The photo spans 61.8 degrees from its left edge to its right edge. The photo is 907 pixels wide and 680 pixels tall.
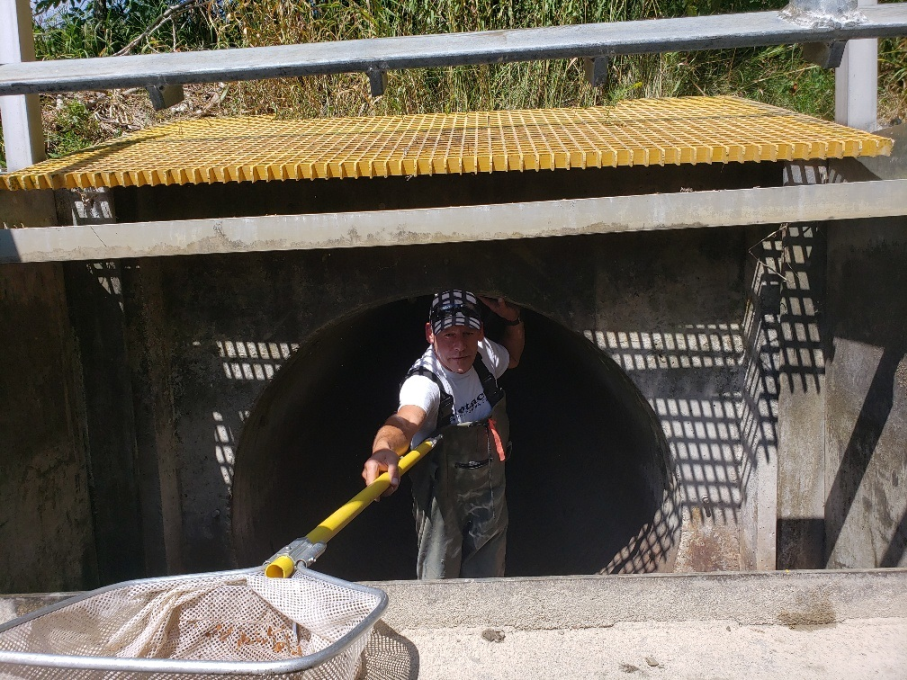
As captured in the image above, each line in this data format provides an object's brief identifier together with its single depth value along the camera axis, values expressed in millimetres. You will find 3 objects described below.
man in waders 4152
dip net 2072
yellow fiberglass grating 3518
